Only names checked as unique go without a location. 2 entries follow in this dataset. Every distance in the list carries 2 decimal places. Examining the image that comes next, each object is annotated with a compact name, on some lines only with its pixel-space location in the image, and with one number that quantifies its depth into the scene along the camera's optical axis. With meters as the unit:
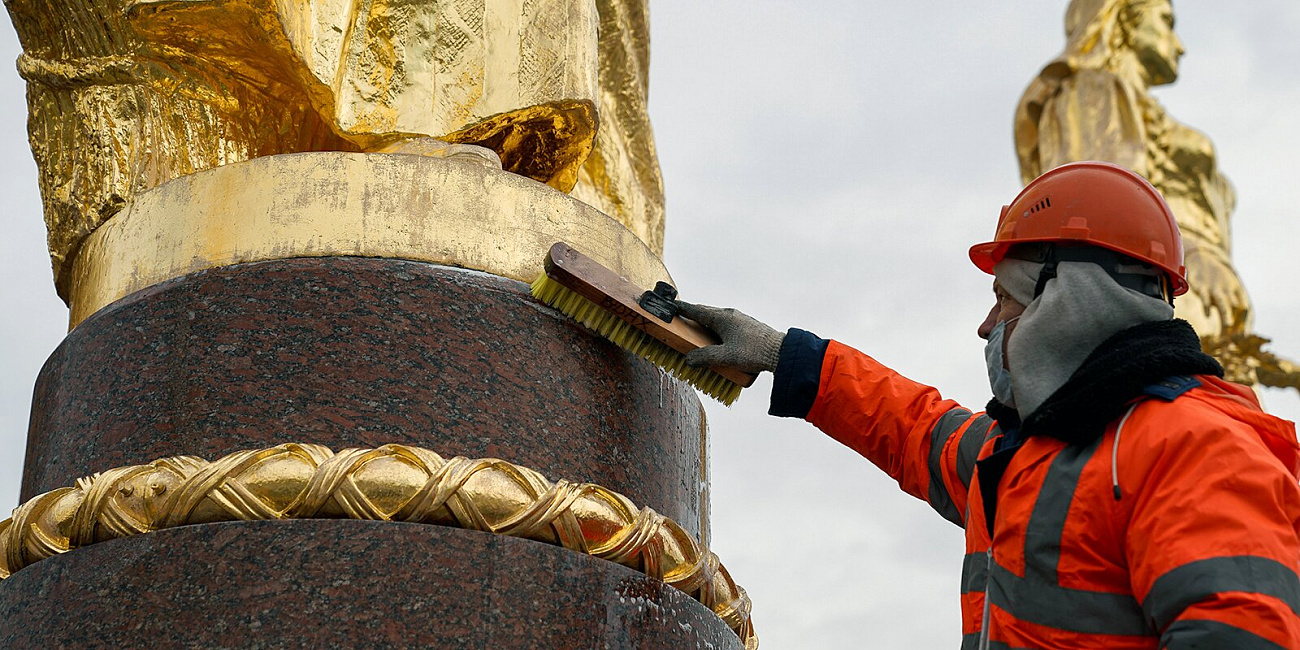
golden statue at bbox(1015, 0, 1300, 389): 11.35
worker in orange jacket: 2.22
